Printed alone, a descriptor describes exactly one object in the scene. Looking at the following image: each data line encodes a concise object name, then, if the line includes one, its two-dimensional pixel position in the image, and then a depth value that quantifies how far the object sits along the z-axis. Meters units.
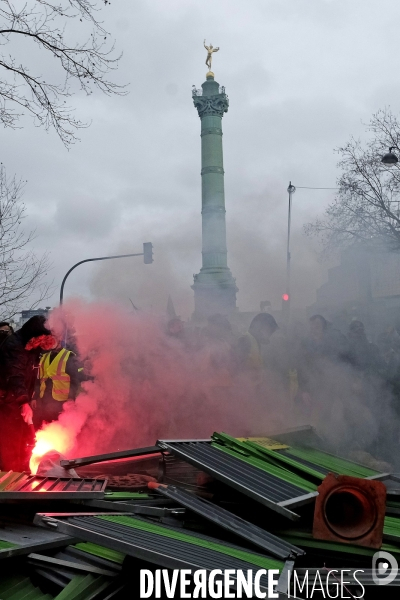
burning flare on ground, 6.52
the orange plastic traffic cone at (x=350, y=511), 3.91
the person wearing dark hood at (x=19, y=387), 6.19
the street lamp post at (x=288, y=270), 22.14
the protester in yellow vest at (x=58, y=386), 7.46
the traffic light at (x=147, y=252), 17.66
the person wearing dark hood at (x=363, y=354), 9.12
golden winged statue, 45.91
